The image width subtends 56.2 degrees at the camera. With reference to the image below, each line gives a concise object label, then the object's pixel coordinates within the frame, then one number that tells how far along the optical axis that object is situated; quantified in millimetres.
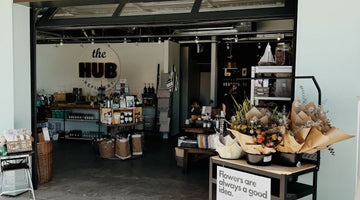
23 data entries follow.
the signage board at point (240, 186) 2592
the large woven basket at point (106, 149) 7418
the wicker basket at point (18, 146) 4328
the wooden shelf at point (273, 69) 4116
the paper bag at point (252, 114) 2753
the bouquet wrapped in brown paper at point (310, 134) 2568
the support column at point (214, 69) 11070
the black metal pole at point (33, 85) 5113
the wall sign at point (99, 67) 11078
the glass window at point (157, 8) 4585
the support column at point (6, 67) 4781
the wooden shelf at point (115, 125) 7493
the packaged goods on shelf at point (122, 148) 7426
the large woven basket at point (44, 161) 5445
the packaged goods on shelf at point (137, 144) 7662
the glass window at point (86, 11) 4953
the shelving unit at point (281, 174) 2521
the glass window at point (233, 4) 4218
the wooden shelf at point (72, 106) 9312
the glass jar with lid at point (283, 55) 4125
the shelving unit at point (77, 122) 9508
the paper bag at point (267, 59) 4234
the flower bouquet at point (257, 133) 2602
